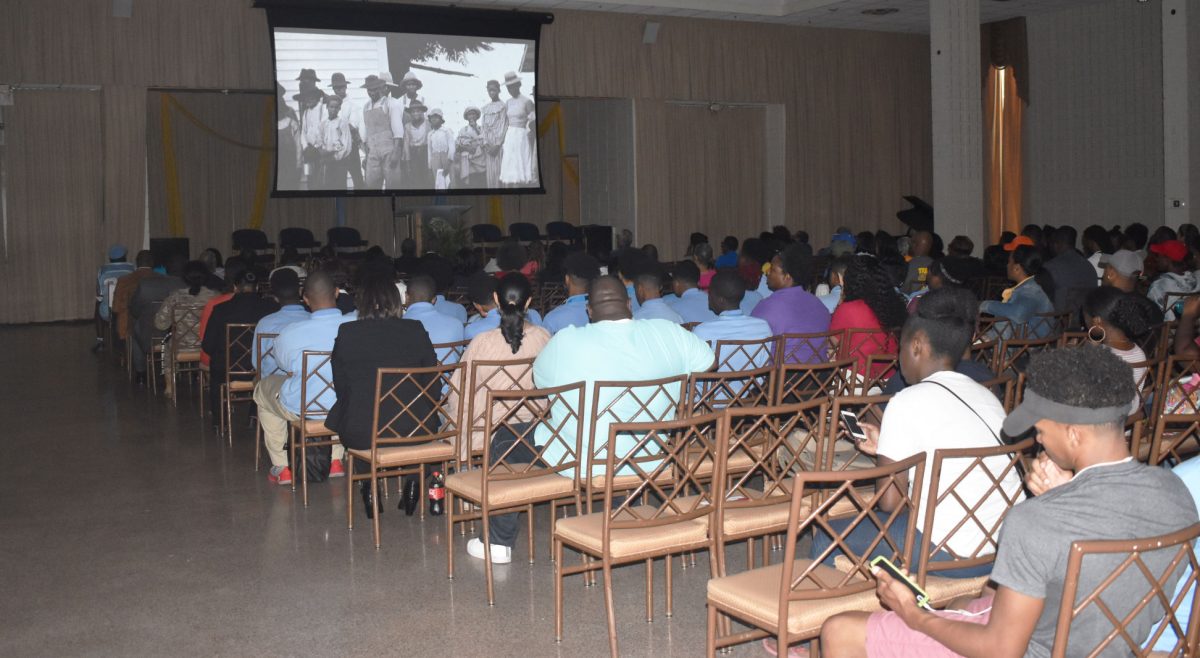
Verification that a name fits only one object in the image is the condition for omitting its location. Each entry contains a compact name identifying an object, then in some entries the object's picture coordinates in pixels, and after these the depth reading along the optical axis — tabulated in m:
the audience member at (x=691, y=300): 6.37
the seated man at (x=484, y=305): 5.22
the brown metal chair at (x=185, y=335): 8.01
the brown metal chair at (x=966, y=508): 2.68
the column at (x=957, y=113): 12.96
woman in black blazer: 4.74
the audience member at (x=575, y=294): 6.12
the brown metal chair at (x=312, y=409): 5.19
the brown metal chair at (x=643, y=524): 3.18
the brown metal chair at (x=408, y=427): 4.55
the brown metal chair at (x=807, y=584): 2.50
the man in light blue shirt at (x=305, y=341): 5.43
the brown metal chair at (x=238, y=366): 6.76
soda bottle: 5.08
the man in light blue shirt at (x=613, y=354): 3.89
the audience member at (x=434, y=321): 5.73
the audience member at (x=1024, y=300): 6.20
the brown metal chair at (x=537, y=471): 3.78
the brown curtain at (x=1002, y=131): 16.75
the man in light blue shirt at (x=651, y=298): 5.79
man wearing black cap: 1.92
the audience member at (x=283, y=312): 6.26
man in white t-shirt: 2.80
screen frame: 12.93
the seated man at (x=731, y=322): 5.16
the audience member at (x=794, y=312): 5.73
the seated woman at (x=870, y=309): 5.24
